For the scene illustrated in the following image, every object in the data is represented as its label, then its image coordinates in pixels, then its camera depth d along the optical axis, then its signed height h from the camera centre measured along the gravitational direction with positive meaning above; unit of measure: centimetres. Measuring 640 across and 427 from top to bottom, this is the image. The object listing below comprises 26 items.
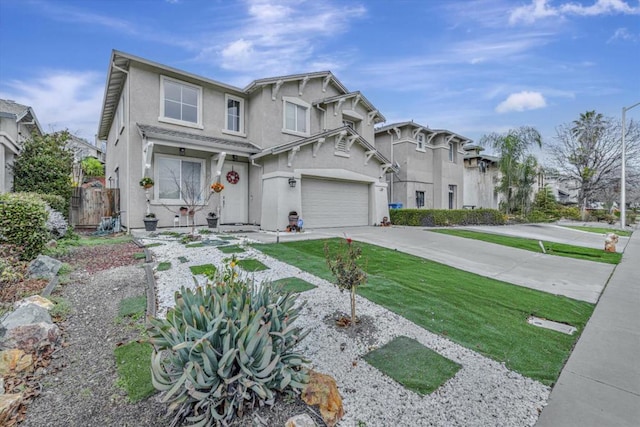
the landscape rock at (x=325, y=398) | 226 -153
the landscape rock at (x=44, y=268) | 514 -108
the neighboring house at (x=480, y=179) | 2583 +254
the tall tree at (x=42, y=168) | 1181 +164
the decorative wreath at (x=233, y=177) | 1284 +134
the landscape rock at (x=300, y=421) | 203 -151
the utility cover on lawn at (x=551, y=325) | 409 -172
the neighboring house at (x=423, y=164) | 2034 +315
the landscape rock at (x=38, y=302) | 376 -125
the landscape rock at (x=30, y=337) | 286 -131
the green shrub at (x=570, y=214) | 2803 -77
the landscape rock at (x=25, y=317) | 309 -121
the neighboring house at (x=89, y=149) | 2715 +597
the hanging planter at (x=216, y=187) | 1079 +76
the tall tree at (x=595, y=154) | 2766 +523
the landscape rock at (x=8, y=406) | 210 -147
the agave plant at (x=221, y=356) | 197 -106
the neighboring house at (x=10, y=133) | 1062 +301
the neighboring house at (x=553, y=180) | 3073 +286
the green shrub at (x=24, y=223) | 551 -29
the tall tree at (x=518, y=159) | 2338 +386
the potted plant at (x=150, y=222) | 1068 -53
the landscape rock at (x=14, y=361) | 262 -141
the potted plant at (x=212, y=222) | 1168 -58
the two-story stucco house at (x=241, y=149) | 1095 +243
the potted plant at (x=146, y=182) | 1042 +92
